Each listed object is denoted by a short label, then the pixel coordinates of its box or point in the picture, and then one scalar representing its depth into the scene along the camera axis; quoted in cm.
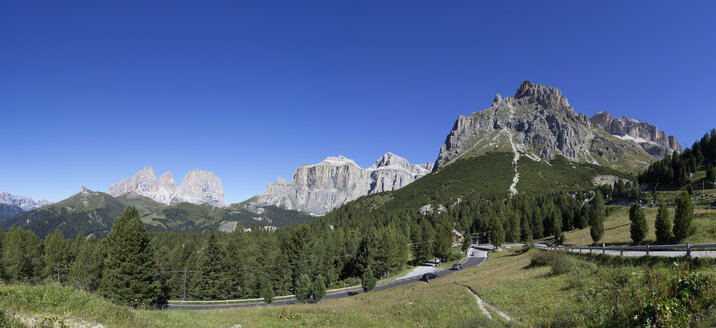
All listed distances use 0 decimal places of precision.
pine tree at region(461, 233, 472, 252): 10125
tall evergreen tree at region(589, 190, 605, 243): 5616
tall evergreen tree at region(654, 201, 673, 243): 3925
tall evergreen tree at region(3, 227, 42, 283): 7250
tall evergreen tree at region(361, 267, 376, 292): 5503
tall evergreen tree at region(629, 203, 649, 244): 4286
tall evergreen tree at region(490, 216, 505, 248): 8869
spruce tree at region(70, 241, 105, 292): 6006
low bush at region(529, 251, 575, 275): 2392
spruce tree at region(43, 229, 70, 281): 7844
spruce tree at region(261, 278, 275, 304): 5102
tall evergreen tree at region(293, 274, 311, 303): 4631
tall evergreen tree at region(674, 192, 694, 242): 3631
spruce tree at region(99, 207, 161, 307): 4090
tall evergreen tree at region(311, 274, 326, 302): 4719
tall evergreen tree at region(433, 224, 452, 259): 9112
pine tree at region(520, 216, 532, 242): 10211
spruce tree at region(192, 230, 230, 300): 6425
